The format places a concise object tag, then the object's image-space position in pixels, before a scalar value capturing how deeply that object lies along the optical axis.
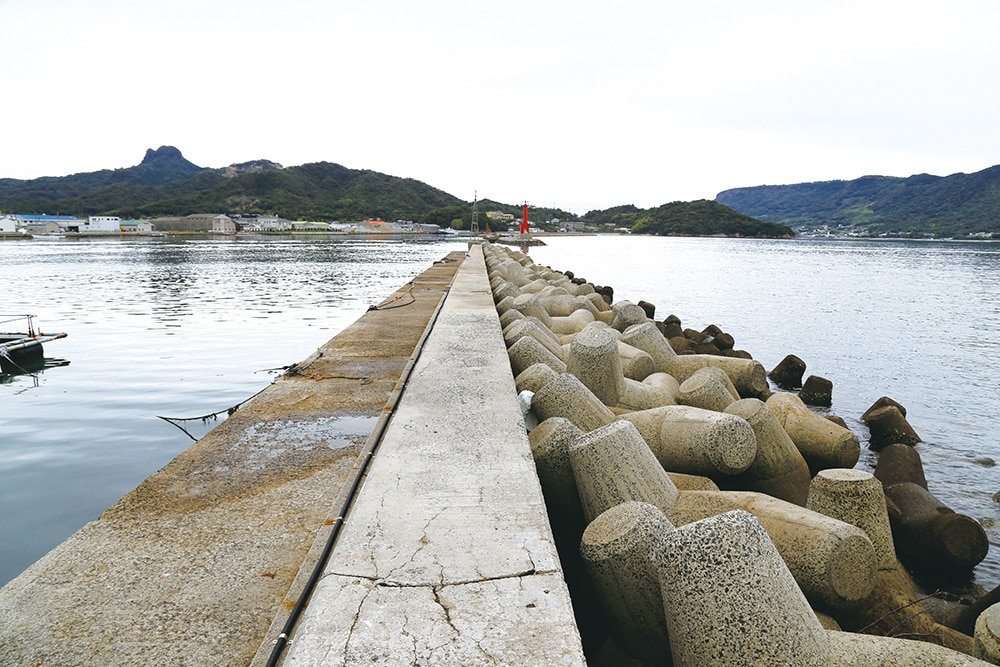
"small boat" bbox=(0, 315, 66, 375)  11.22
